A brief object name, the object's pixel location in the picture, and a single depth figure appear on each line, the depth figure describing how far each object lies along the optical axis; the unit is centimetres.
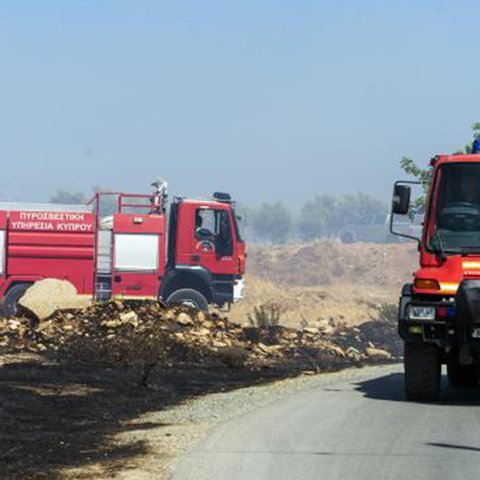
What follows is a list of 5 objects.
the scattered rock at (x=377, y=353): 2853
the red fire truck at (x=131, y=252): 3506
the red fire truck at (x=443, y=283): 1443
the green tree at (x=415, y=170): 4066
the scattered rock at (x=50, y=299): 2673
